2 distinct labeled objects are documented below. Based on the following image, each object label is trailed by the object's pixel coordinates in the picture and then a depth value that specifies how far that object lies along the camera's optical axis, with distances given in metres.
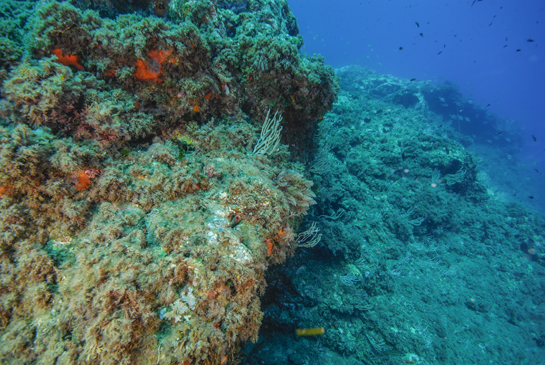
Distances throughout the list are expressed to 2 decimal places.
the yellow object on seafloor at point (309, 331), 5.16
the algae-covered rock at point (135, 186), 2.00
